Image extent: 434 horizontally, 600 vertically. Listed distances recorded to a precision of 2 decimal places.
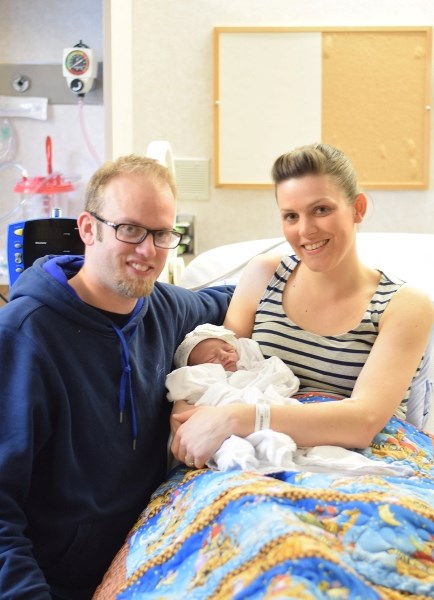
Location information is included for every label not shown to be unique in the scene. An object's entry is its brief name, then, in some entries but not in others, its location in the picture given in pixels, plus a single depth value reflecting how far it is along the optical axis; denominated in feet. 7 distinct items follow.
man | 4.64
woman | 5.47
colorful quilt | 3.81
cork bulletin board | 10.27
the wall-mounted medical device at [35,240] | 7.00
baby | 5.13
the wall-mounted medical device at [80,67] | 9.95
